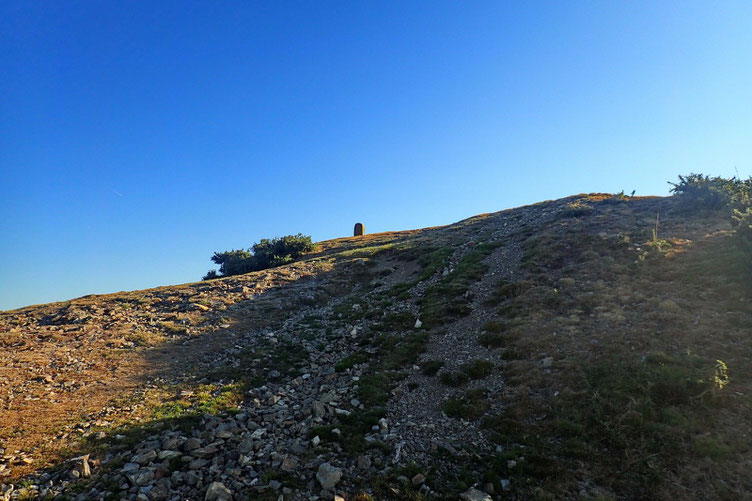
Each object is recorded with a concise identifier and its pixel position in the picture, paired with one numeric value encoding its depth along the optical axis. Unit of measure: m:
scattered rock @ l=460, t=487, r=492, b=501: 8.54
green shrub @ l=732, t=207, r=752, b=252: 19.50
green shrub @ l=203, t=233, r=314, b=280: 54.70
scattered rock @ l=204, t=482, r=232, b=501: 8.76
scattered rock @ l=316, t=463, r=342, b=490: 9.19
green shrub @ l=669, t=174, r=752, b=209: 29.28
